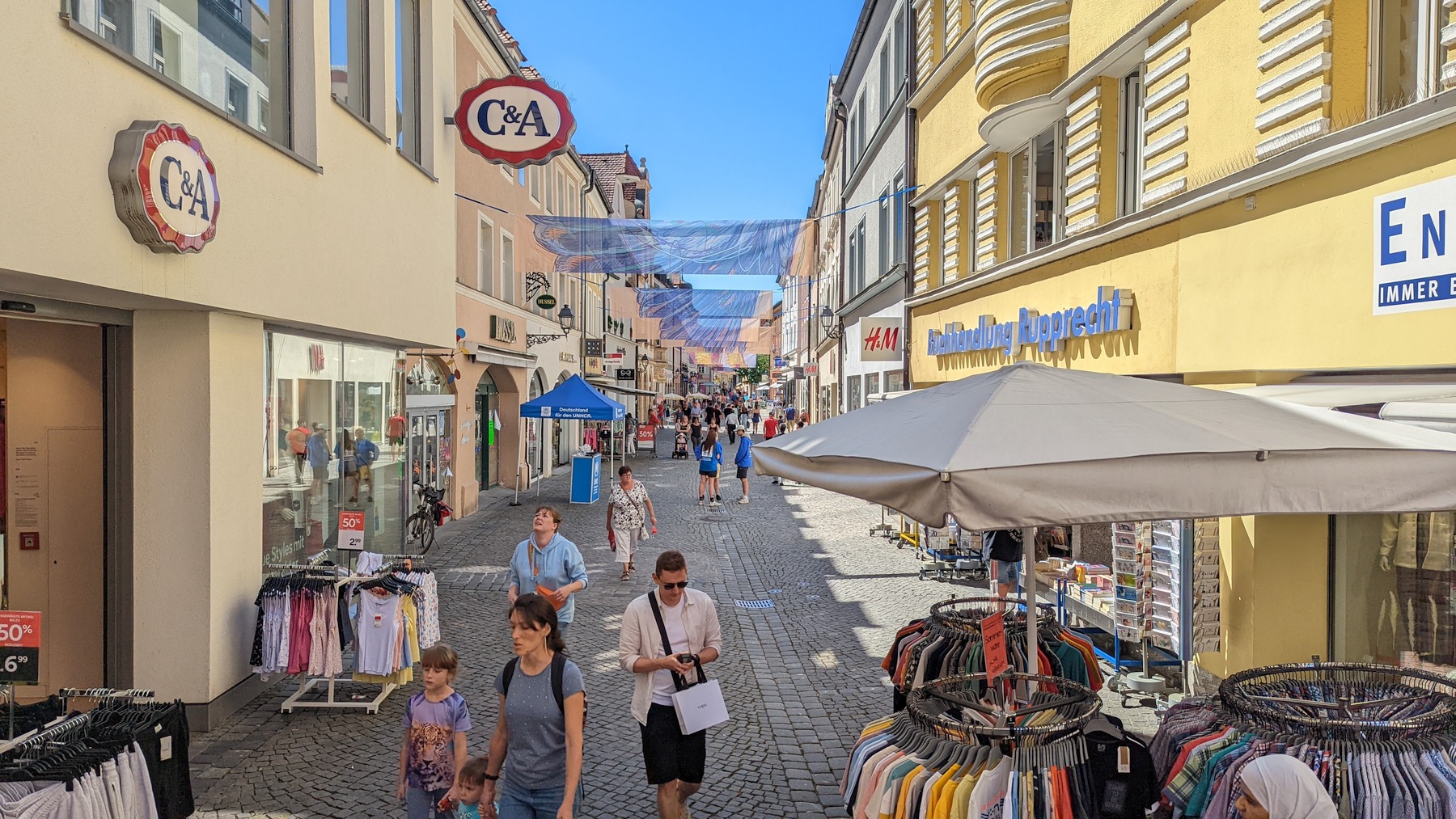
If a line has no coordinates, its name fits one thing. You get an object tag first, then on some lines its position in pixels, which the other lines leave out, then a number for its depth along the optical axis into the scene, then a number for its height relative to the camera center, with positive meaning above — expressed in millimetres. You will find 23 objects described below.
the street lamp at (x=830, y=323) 29500 +2225
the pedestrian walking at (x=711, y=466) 21203 -1494
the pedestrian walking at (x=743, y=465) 22984 -1617
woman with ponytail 4391 -1466
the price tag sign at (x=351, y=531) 8383 -1167
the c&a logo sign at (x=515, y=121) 11711 +3223
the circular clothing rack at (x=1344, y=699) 3711 -1261
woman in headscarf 3307 -1303
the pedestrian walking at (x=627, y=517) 12984 -1579
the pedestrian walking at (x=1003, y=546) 8789 -1331
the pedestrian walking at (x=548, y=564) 7547 -1287
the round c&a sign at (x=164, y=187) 5801 +1245
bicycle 15234 -1934
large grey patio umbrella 3305 -222
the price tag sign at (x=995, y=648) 4484 -1120
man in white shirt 5238 -1404
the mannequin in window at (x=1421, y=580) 6047 -1110
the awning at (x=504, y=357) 20344 +810
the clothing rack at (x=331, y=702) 7570 -2351
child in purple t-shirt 4719 -1657
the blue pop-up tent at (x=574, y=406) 21547 -244
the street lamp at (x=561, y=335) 25078 +1667
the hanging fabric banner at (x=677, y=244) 14805 +2266
